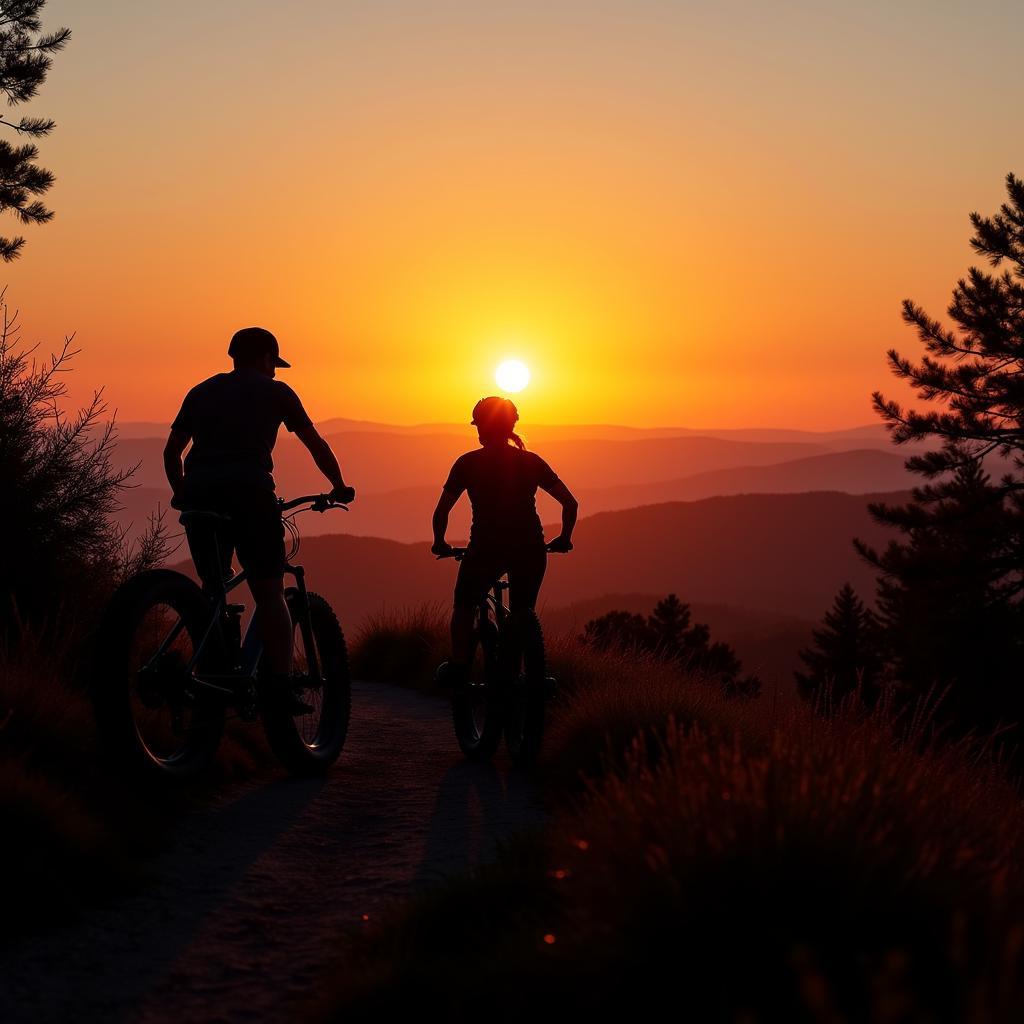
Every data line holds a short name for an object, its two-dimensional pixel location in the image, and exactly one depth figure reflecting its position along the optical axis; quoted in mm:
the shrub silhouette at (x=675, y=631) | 41494
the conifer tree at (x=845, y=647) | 49438
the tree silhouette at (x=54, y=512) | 9898
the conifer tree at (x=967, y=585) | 29656
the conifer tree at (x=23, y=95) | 13992
